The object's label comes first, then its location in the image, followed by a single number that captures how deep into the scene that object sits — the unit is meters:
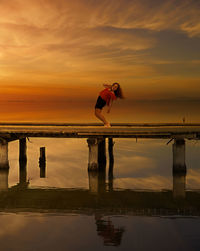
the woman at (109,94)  15.07
